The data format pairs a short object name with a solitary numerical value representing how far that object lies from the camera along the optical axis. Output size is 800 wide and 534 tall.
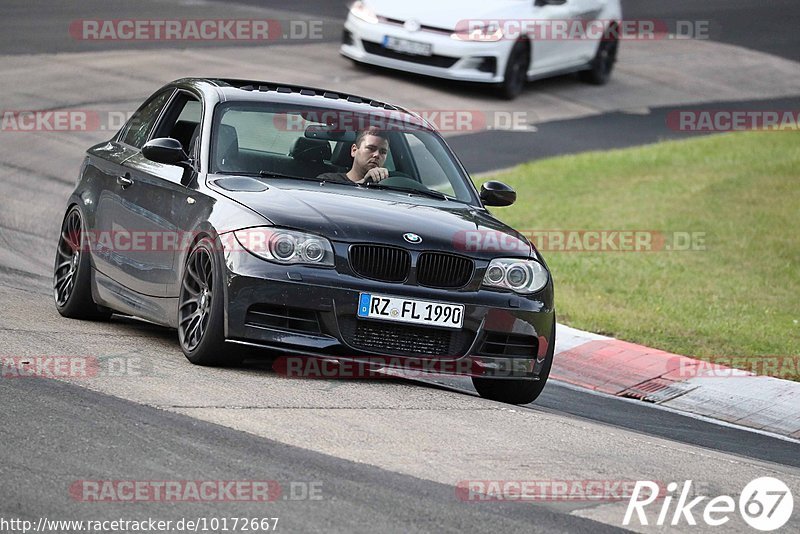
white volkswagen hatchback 43.06
